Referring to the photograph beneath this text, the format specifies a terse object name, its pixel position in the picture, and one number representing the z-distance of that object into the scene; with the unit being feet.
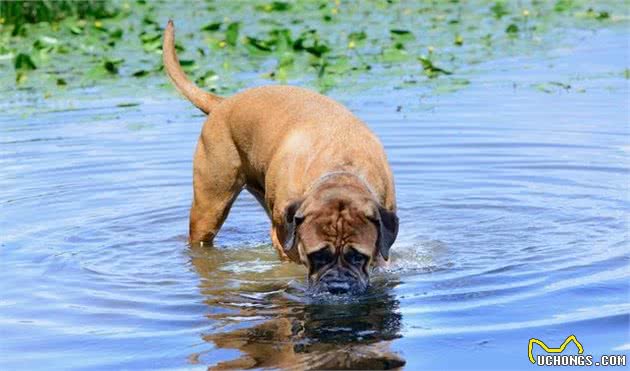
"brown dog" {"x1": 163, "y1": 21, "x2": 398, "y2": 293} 21.93
